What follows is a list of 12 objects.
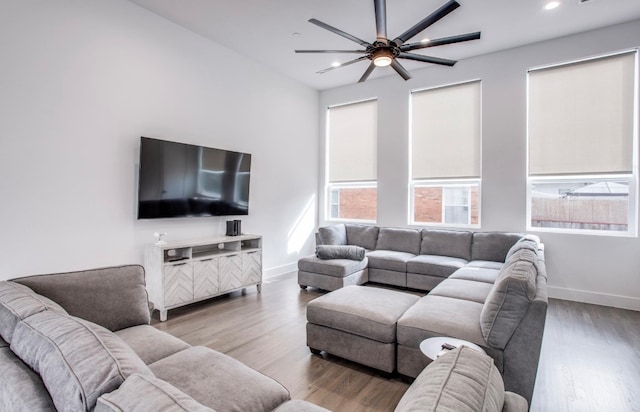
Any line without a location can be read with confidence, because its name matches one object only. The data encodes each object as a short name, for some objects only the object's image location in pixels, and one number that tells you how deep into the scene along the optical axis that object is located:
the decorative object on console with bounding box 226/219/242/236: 4.60
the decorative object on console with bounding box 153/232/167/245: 3.73
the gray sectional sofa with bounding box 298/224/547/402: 1.97
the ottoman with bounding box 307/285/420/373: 2.40
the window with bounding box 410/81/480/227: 5.11
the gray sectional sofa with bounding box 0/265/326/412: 0.88
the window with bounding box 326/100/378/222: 6.09
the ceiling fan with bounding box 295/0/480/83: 2.72
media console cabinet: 3.60
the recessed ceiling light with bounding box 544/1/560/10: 3.57
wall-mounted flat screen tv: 3.74
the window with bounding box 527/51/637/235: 4.08
